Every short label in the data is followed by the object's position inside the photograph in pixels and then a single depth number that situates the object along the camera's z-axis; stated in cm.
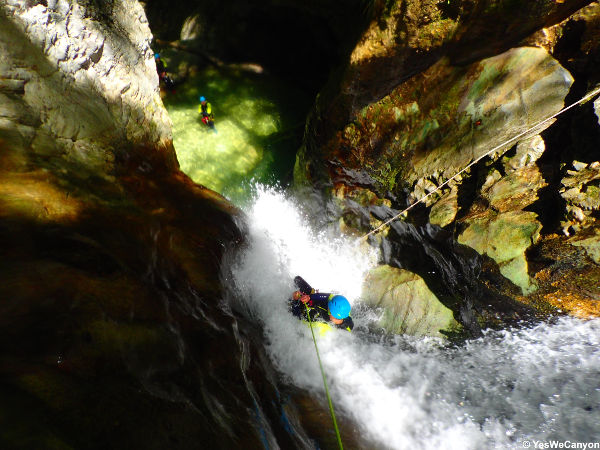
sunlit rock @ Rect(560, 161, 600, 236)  350
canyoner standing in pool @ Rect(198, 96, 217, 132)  662
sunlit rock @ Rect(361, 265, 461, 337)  551
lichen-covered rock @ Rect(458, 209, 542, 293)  419
